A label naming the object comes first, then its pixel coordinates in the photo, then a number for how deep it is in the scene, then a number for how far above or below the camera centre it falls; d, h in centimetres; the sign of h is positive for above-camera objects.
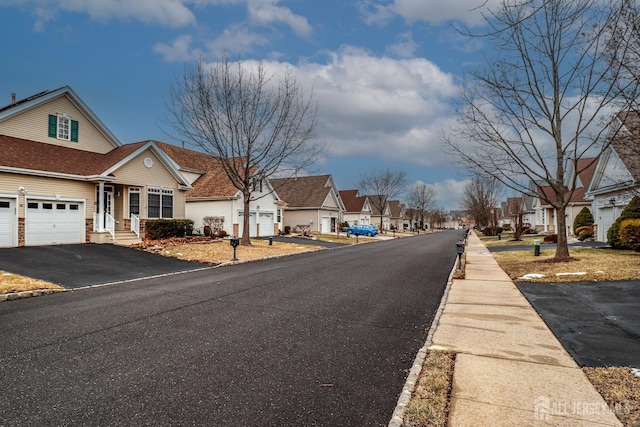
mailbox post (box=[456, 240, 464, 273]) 1262 -105
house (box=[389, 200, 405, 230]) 8794 +206
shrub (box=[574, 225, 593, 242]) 2568 -82
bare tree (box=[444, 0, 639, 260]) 1364 +369
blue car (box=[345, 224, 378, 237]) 4684 -129
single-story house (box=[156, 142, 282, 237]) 2950 +170
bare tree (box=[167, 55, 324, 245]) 2145 +561
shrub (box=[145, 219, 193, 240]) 2217 -59
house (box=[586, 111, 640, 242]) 1819 +203
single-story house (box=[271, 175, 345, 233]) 4481 +214
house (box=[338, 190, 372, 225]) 6412 +200
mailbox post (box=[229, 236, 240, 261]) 1617 -103
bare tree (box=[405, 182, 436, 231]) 8662 +454
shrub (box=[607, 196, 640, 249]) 1748 +9
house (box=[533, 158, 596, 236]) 3403 +155
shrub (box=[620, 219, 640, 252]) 1561 -52
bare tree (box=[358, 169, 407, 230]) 6359 +628
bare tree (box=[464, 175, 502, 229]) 4906 +301
